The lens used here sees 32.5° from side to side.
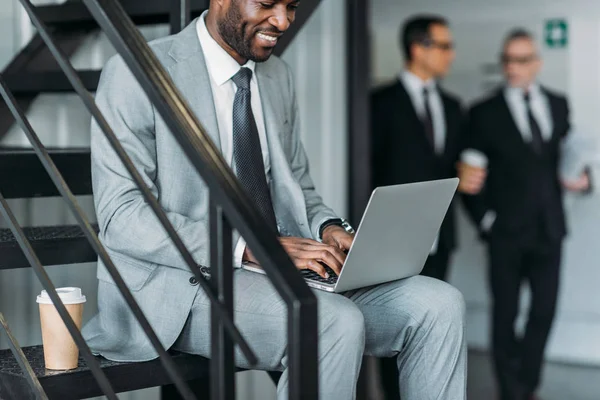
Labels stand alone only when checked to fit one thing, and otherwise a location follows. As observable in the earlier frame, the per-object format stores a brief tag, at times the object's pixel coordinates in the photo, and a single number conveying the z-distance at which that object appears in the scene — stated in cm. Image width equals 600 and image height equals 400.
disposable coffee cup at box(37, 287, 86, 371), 229
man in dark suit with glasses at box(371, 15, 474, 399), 470
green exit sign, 573
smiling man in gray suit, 226
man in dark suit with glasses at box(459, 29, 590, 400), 498
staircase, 156
